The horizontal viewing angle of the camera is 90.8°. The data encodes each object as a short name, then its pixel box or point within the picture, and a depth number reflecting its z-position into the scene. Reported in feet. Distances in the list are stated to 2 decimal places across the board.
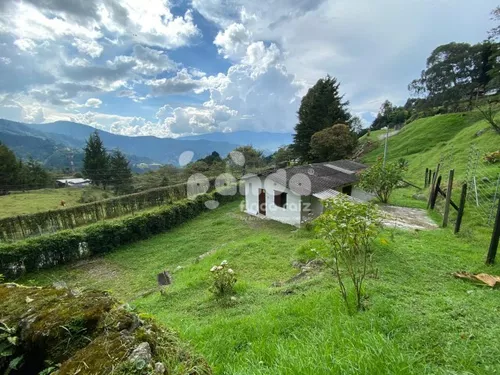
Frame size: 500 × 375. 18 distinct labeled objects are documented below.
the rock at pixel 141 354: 4.12
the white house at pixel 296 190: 47.57
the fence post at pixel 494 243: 15.80
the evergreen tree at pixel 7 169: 118.53
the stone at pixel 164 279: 27.04
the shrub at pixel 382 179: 42.34
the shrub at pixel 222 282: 17.78
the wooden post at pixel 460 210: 22.39
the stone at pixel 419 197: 45.74
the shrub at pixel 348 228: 10.28
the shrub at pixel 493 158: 46.29
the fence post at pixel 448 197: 26.63
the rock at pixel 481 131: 70.38
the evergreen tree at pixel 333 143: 89.86
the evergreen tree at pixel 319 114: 110.22
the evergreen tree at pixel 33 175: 131.03
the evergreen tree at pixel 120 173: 140.97
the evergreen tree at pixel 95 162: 147.54
